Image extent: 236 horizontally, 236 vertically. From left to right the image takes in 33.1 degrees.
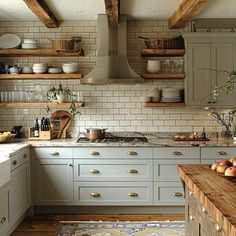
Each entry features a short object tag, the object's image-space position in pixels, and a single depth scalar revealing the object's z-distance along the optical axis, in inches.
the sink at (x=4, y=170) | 145.1
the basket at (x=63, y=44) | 212.8
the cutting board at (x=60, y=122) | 223.0
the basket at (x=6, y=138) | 200.4
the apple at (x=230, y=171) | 110.0
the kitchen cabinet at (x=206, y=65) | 213.6
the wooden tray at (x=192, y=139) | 210.4
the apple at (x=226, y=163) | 119.4
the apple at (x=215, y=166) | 124.4
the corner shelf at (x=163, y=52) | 214.7
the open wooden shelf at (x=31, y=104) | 216.4
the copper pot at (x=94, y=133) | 212.5
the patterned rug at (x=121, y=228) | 173.3
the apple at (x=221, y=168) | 117.5
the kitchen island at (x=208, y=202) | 82.5
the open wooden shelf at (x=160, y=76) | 216.1
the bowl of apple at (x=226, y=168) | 110.4
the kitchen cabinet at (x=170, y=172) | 196.5
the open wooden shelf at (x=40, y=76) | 216.2
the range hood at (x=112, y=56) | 208.7
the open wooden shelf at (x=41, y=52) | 214.7
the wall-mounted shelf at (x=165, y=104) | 214.4
